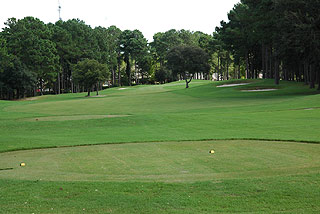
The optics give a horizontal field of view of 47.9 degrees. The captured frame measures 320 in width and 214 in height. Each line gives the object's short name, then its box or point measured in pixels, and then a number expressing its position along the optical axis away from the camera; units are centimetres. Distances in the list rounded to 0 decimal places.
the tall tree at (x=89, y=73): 7131
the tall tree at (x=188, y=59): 7981
